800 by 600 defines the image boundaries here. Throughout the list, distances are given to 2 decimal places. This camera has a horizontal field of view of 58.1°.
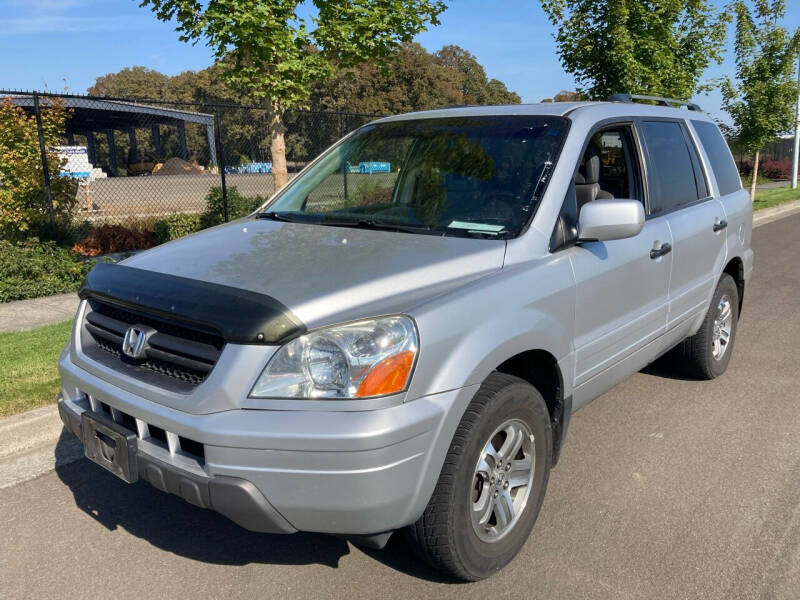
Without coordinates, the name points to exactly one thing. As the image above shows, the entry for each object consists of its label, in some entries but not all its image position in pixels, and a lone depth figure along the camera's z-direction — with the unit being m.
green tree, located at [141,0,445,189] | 7.60
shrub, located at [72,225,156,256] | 10.73
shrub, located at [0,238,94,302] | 7.87
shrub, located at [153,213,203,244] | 11.92
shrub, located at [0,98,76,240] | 8.87
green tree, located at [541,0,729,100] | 12.66
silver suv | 2.38
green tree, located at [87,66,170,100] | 83.75
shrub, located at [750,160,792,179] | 34.41
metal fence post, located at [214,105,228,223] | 10.85
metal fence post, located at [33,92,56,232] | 8.98
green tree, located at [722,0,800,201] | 19.20
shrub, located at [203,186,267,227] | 12.08
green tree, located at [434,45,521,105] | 83.75
